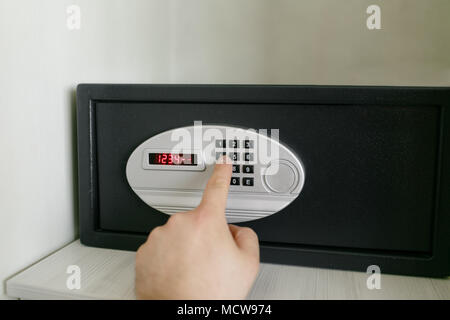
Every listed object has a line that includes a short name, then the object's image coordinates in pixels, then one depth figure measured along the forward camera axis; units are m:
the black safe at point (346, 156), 0.61
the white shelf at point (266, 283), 0.57
